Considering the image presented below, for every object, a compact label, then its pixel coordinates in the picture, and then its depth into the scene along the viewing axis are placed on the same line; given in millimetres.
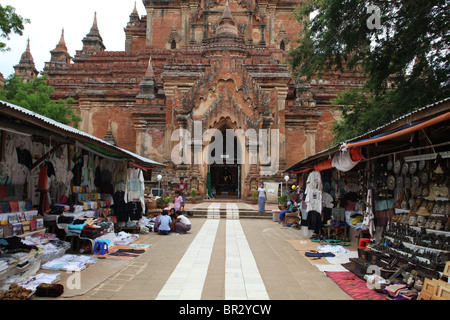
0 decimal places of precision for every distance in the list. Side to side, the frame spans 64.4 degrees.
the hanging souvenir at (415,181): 7154
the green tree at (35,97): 18922
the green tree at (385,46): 11398
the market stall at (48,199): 6305
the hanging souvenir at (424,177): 6861
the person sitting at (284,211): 15030
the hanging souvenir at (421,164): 6910
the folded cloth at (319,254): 8630
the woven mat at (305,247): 8138
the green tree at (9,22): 13164
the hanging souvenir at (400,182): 7843
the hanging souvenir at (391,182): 8031
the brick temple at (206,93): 20297
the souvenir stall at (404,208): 5648
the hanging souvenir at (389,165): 8242
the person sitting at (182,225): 11992
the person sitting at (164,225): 11891
